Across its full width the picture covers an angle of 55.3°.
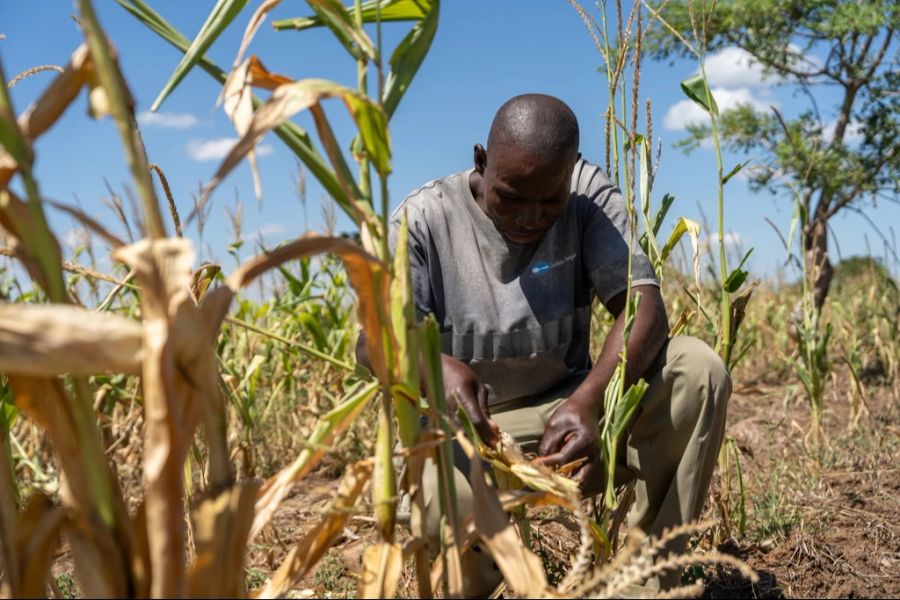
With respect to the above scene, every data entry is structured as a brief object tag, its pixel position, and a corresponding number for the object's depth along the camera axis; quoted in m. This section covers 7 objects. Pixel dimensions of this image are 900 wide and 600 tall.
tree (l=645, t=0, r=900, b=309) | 7.14
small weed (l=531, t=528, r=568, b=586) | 2.06
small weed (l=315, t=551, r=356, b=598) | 2.27
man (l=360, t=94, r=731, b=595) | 1.93
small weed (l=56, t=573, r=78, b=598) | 2.38
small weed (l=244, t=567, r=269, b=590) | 2.35
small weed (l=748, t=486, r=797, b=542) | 2.34
